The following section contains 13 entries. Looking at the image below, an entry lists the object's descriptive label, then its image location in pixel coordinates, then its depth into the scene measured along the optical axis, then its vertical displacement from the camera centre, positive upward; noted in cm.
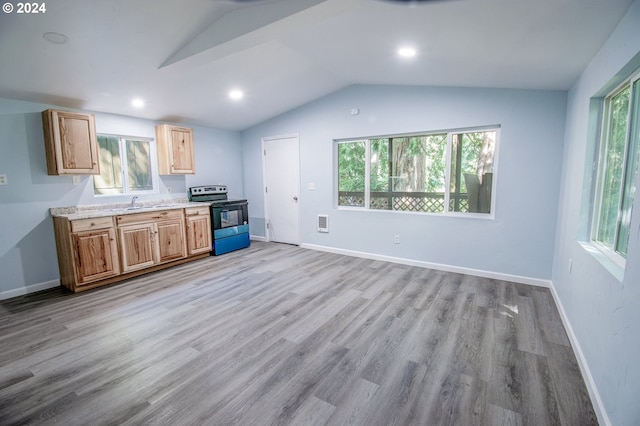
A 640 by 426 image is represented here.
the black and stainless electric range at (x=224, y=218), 499 -61
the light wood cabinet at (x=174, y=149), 459 +54
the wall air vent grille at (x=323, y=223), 510 -70
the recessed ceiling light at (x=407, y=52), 274 +122
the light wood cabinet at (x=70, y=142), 342 +50
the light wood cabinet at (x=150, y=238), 385 -75
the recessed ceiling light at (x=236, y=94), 411 +125
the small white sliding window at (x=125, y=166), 417 +27
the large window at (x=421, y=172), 380 +13
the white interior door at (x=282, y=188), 540 -11
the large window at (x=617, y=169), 183 +6
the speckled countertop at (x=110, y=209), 362 -34
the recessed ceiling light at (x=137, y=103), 378 +105
